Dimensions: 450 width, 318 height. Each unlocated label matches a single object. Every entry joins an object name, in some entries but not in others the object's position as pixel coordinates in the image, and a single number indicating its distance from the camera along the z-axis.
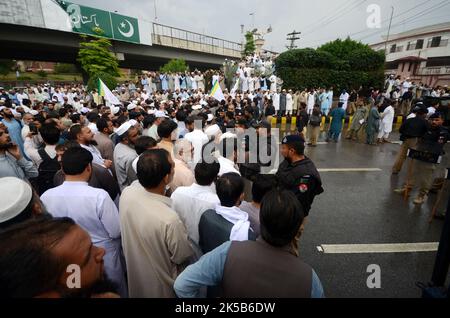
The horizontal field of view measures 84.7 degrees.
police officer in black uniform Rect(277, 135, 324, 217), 3.04
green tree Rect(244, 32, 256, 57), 39.25
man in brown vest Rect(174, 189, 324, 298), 1.27
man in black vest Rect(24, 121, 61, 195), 3.39
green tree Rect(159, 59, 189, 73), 26.49
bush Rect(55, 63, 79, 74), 64.10
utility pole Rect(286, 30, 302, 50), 49.78
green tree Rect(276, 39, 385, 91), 18.17
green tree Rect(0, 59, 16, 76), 40.56
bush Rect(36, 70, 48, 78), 48.62
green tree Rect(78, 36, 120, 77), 16.92
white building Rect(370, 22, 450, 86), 36.65
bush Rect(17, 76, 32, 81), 41.69
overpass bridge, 18.70
